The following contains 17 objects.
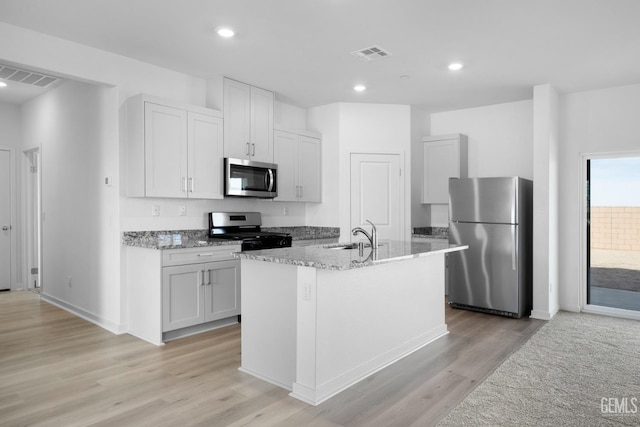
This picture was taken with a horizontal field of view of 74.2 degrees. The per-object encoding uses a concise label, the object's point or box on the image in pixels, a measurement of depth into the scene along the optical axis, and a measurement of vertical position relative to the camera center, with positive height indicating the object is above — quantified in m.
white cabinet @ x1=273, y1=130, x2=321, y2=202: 5.23 +0.57
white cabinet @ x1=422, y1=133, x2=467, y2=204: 5.62 +0.62
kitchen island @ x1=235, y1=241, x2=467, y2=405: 2.60 -0.72
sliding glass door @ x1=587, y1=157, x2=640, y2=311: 4.79 -0.28
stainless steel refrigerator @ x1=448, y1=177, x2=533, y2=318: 4.66 -0.40
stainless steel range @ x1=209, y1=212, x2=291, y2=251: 4.29 -0.24
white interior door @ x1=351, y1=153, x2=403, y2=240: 5.57 +0.22
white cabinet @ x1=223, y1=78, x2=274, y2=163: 4.54 +1.00
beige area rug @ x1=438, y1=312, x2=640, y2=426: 2.43 -1.20
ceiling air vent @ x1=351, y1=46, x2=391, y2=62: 3.71 +1.41
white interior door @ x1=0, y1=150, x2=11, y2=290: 5.90 -0.11
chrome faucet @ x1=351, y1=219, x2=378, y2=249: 3.14 -0.22
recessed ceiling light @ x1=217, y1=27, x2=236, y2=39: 3.27 +1.40
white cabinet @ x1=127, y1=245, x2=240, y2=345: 3.65 -0.73
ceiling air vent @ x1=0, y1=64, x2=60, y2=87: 4.46 +1.48
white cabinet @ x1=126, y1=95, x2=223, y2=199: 3.86 +0.59
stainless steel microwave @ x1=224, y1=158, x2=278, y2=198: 4.49 +0.36
